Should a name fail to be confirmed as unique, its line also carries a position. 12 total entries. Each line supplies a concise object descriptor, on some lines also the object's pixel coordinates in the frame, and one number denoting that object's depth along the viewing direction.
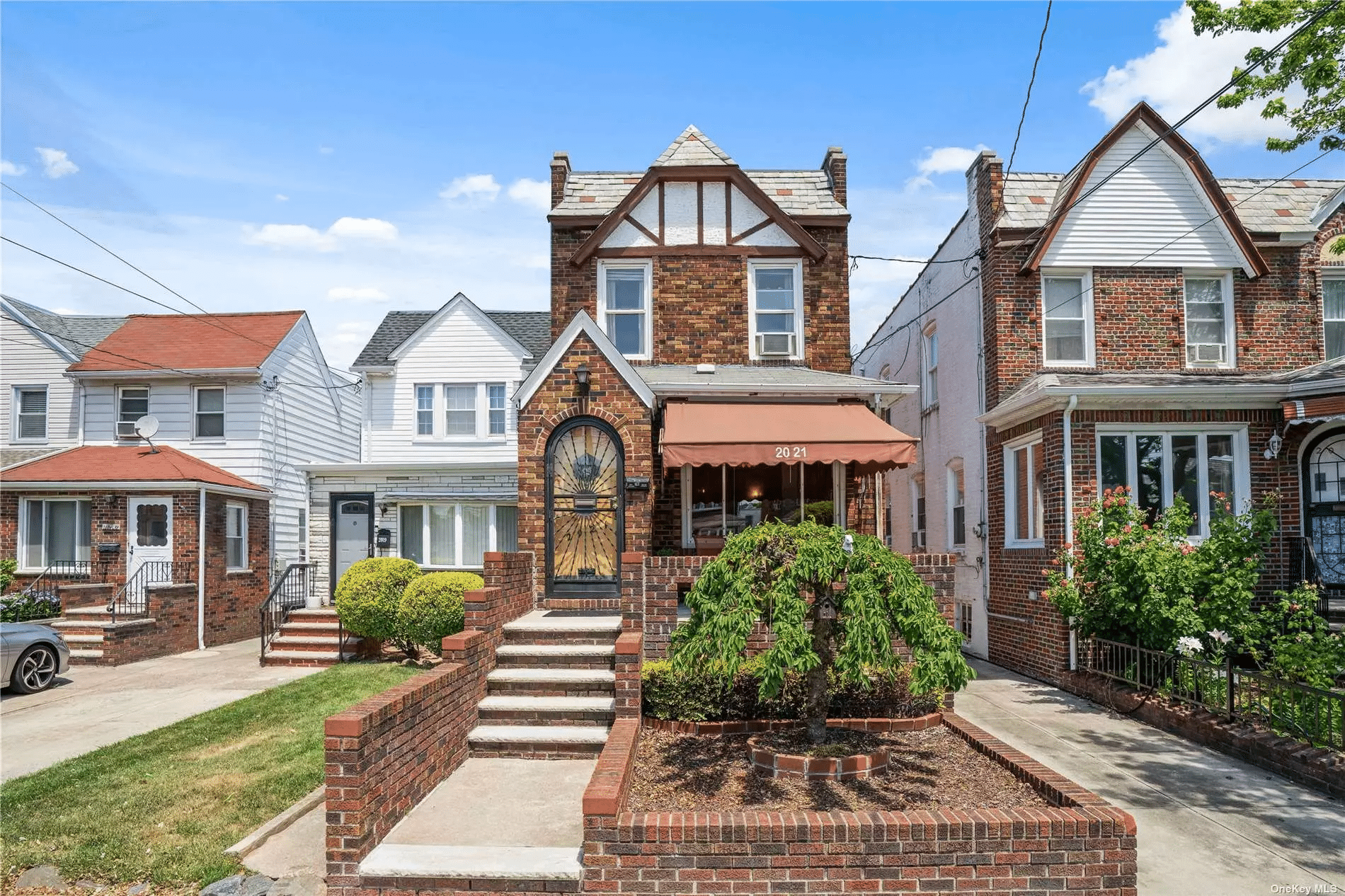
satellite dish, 21.14
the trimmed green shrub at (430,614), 15.01
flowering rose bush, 11.37
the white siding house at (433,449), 20.75
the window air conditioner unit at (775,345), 16.56
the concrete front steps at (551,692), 8.71
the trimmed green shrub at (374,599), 15.46
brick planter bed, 5.89
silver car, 13.48
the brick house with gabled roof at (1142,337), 14.06
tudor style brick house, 12.18
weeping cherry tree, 7.00
